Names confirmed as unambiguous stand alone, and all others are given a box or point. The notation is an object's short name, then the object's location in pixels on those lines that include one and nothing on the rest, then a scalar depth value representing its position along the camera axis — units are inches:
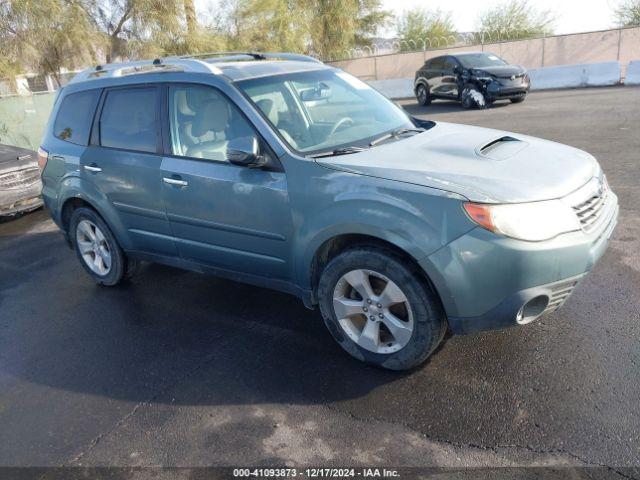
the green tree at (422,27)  1656.0
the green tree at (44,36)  621.0
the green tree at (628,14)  1314.0
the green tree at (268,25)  1114.1
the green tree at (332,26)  1294.3
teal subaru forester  110.4
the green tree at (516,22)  1507.1
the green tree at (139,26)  729.6
